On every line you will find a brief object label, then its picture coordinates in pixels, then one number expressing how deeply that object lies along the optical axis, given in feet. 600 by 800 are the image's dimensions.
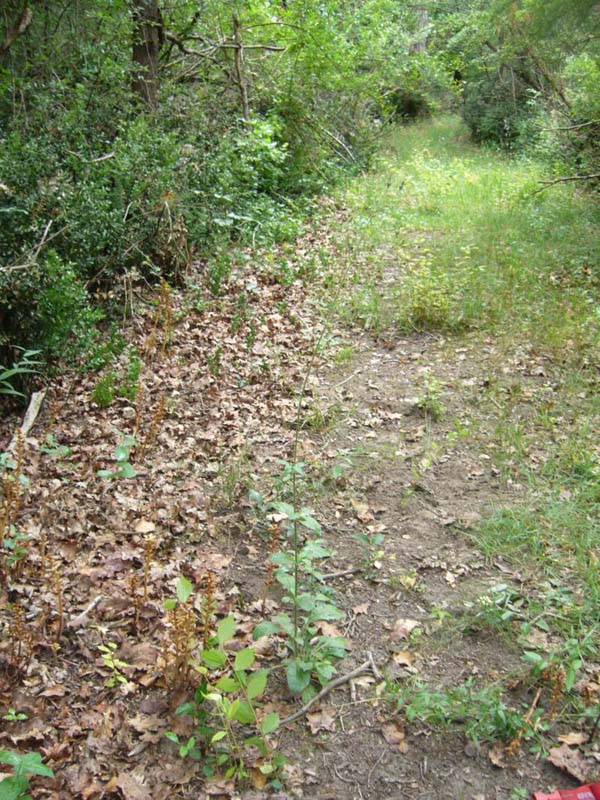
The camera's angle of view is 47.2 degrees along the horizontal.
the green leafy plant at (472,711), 9.36
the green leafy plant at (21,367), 16.66
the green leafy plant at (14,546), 11.34
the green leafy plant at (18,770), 7.75
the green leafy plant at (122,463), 12.80
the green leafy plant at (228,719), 8.89
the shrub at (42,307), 16.44
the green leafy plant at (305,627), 10.11
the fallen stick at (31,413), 15.27
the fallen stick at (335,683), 9.82
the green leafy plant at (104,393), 17.06
